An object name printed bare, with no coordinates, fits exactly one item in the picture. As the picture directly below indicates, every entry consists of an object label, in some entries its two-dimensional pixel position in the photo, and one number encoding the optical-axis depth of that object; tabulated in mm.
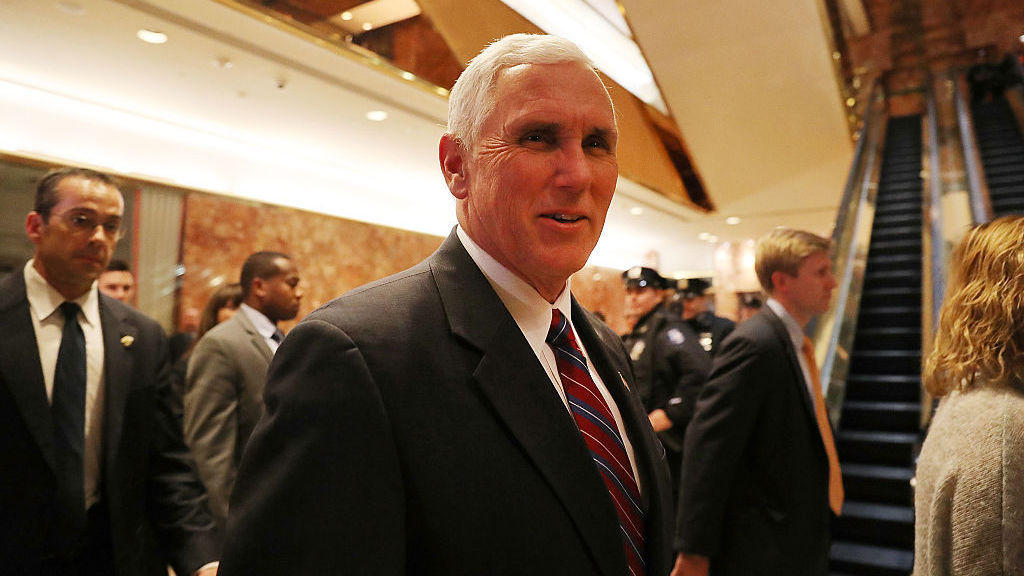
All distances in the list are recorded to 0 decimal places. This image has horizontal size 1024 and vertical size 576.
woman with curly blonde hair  1464
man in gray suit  3240
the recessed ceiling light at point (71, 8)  4637
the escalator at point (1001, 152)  7660
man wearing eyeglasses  1868
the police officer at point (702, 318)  5688
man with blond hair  2598
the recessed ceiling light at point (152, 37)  5117
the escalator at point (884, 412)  4059
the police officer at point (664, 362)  4293
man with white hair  872
